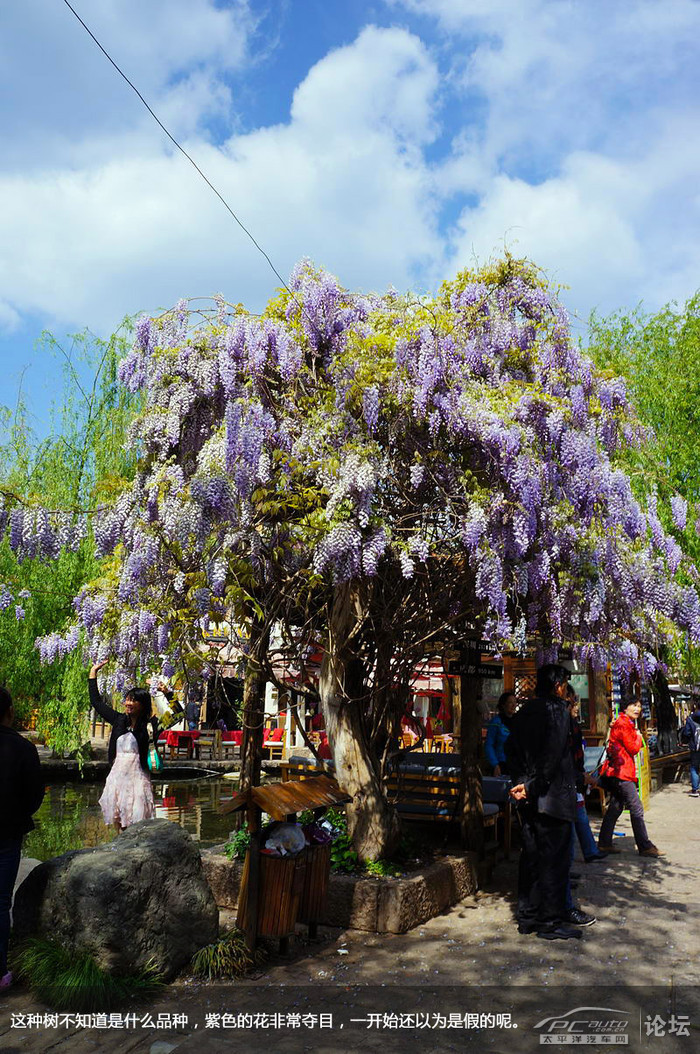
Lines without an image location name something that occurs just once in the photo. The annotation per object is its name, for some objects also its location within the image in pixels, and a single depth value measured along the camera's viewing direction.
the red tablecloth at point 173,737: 21.83
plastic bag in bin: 5.70
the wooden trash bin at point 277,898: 5.51
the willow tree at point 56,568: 15.87
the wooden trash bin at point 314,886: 5.91
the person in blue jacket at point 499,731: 9.62
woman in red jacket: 9.12
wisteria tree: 6.30
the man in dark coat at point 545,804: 6.18
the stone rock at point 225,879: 6.78
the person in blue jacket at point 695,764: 15.59
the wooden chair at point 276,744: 23.22
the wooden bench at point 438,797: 8.63
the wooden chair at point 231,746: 22.89
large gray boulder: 5.09
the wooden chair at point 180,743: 21.83
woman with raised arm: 7.30
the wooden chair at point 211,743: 21.77
